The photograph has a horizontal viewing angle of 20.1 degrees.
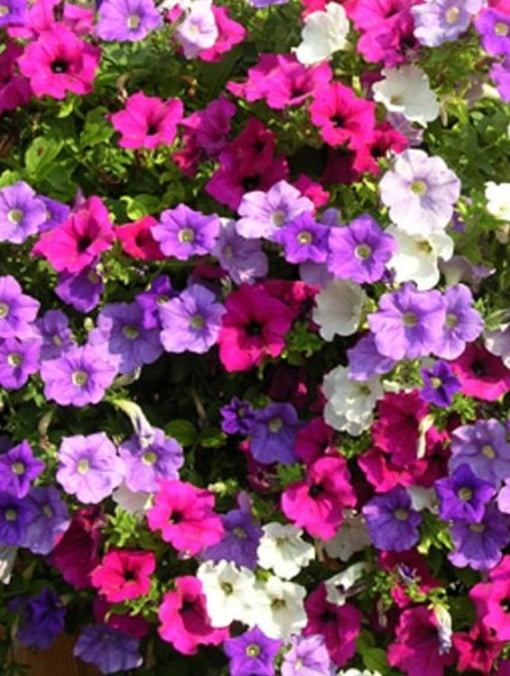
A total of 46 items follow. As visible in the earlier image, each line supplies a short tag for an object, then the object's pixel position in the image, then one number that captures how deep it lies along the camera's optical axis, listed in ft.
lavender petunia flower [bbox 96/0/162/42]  7.45
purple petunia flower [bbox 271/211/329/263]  6.64
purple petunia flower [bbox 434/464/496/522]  6.55
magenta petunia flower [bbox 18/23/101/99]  7.32
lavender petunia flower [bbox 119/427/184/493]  6.88
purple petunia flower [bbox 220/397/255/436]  6.89
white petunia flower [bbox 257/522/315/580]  6.85
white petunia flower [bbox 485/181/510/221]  6.81
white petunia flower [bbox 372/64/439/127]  7.14
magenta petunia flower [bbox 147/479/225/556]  6.76
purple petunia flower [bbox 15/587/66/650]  7.23
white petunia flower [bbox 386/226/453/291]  6.79
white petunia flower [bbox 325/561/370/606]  6.84
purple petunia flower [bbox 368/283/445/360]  6.54
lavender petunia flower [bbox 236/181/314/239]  6.88
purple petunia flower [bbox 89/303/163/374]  7.00
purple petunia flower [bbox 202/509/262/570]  6.97
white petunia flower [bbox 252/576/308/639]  6.86
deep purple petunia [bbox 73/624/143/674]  7.16
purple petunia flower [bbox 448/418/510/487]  6.74
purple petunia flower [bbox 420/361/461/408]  6.49
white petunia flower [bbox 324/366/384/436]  6.79
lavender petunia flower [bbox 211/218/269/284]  7.03
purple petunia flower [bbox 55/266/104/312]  7.05
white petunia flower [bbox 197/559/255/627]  6.79
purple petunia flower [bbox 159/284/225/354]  6.87
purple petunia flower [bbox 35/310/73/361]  7.09
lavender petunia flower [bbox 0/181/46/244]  7.02
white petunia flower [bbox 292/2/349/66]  7.23
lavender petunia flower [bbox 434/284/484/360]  6.62
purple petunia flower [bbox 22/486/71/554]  6.93
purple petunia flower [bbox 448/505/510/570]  6.76
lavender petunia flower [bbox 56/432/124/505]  6.73
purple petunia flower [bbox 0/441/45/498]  6.76
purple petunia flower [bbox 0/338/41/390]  6.91
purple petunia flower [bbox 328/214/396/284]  6.60
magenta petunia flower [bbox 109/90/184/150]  7.25
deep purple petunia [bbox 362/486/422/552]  6.74
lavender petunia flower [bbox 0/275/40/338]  6.94
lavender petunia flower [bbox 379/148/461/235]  6.79
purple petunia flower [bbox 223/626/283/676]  6.55
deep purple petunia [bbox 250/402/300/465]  6.95
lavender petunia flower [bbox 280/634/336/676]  6.75
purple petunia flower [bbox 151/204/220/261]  6.88
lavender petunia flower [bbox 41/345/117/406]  6.84
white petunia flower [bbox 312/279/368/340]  6.80
